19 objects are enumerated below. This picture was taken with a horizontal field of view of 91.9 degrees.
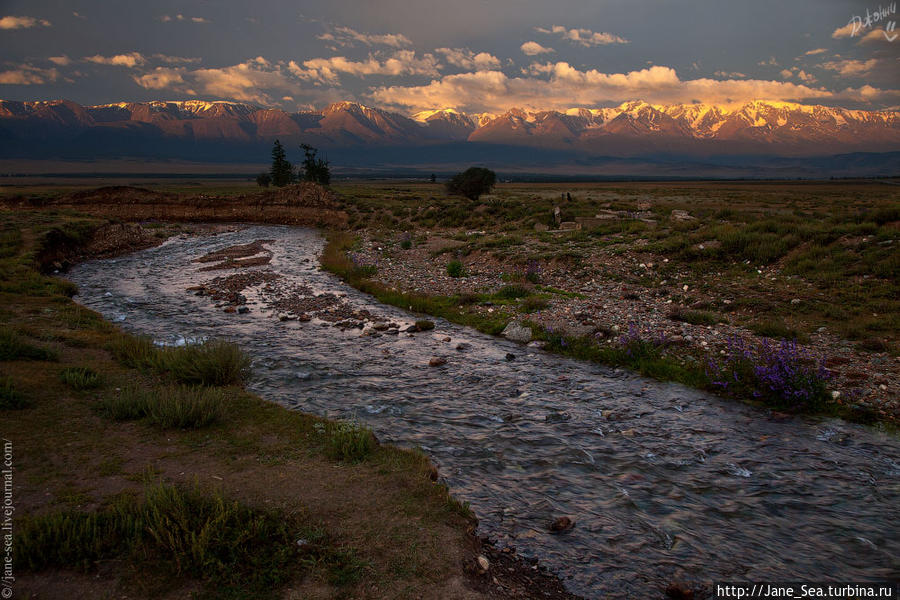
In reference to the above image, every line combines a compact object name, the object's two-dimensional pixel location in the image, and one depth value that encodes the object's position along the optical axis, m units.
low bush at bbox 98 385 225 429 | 7.50
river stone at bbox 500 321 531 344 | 13.55
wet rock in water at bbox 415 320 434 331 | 14.84
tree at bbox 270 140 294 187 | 97.62
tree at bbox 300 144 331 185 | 97.06
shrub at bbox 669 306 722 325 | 13.04
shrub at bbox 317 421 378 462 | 6.92
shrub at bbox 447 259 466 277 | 21.66
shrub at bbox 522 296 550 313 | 15.59
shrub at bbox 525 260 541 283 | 19.34
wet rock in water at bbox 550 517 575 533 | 5.74
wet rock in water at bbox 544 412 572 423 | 8.77
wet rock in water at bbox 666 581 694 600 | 4.69
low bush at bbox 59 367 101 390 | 8.60
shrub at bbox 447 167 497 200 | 71.31
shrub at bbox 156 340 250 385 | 9.47
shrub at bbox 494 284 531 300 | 17.34
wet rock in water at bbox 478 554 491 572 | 4.92
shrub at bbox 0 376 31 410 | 7.39
